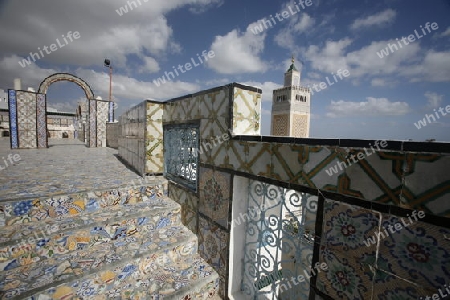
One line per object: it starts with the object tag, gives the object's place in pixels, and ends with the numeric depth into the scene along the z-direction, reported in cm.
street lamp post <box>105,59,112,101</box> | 1862
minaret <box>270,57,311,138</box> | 2680
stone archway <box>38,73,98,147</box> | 1300
